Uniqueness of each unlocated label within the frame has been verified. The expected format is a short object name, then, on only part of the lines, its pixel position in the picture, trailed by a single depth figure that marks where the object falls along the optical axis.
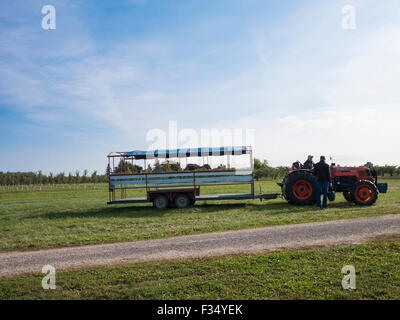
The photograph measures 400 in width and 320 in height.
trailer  14.73
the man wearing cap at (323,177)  13.15
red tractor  13.70
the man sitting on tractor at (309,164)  15.41
